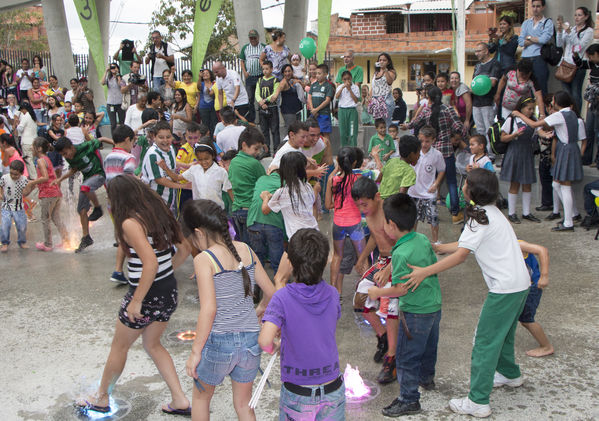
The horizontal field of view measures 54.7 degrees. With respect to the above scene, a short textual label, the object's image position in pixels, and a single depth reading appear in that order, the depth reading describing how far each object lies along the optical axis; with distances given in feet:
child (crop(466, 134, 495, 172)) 25.05
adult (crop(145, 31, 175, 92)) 42.27
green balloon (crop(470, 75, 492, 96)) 32.04
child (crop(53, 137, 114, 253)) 25.68
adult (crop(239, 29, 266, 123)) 38.83
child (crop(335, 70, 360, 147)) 35.73
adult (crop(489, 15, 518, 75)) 32.37
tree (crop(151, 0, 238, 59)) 104.58
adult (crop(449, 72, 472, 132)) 33.68
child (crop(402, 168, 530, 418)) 12.13
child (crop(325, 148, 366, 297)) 18.40
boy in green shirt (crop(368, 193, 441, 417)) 12.52
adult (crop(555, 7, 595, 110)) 29.91
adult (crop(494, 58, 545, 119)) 29.89
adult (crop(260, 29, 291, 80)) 38.14
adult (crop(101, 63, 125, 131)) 42.88
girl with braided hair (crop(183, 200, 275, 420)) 10.38
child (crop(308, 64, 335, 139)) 35.63
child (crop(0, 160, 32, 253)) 27.32
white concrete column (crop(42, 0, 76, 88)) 57.26
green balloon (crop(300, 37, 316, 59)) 41.88
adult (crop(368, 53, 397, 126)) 36.22
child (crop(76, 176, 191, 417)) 12.06
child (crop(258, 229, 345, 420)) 9.48
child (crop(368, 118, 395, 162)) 30.30
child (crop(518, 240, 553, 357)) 14.52
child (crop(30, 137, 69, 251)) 27.17
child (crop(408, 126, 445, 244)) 24.54
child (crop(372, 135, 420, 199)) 21.44
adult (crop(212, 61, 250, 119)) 36.63
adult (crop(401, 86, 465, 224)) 28.91
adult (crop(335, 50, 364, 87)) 37.22
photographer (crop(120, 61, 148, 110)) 42.37
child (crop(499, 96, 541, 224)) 27.96
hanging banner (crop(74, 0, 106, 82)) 47.47
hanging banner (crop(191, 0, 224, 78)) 40.73
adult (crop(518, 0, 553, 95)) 31.68
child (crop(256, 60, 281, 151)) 36.24
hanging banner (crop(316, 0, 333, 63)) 40.45
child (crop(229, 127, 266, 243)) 19.75
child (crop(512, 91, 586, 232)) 26.35
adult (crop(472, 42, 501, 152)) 33.01
